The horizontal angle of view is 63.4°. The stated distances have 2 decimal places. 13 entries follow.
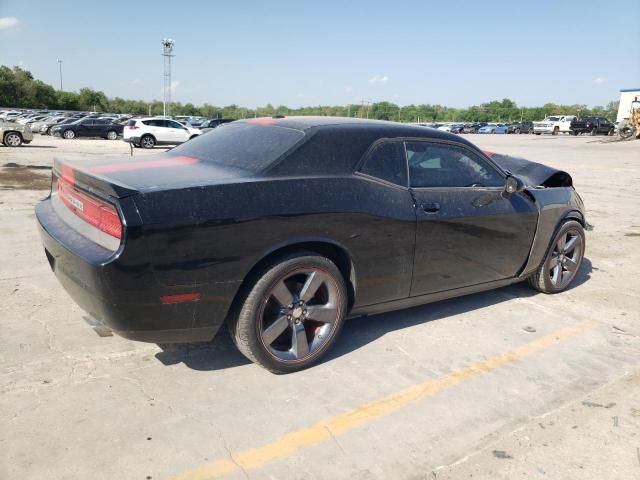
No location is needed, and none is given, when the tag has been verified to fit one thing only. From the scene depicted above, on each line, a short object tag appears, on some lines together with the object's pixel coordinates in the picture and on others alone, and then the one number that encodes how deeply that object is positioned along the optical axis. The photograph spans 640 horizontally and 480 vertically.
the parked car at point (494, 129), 57.00
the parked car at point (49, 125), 33.75
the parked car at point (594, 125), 46.00
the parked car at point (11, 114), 45.90
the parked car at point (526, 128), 55.53
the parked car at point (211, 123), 38.75
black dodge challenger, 2.76
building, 60.22
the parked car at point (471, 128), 59.12
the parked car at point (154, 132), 24.67
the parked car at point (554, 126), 49.25
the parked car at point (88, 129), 30.56
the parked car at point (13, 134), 21.20
